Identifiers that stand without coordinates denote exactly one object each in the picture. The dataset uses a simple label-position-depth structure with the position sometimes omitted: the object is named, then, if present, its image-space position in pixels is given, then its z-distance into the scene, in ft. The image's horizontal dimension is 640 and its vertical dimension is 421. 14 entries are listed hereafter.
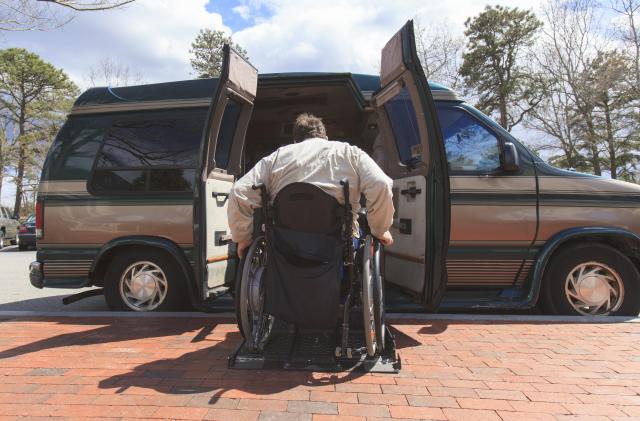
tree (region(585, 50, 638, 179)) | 65.98
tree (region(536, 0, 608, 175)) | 72.49
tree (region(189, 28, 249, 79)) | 101.71
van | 13.71
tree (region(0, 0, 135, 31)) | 33.78
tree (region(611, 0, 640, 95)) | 61.41
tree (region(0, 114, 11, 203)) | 100.83
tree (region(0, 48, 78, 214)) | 106.01
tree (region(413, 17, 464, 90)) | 78.19
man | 9.55
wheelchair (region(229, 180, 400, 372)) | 9.34
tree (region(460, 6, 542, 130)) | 93.50
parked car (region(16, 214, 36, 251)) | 53.78
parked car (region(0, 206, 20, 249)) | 61.11
